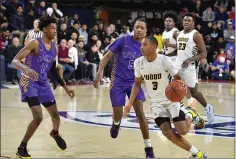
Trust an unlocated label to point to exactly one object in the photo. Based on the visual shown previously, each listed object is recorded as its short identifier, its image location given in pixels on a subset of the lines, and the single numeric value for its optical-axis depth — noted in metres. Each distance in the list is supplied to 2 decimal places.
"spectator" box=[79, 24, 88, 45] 20.17
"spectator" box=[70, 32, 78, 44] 18.59
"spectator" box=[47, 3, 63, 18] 19.66
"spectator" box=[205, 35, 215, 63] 22.02
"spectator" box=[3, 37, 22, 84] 16.91
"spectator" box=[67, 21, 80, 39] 19.17
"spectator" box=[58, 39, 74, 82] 17.66
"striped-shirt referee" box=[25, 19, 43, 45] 14.19
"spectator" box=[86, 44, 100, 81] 18.89
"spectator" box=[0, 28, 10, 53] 17.23
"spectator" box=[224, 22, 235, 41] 22.92
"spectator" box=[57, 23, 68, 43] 18.96
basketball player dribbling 6.30
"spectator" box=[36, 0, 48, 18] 19.77
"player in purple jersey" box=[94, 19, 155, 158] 7.30
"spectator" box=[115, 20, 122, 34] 22.83
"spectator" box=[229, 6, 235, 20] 23.89
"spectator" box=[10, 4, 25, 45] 18.88
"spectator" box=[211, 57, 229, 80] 20.78
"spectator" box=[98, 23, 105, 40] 20.87
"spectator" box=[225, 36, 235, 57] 21.06
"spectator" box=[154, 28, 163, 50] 19.58
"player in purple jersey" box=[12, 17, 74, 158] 6.91
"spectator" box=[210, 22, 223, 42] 23.08
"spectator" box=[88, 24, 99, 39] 20.45
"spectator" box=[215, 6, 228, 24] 24.47
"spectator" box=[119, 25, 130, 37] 21.21
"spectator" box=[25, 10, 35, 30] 19.28
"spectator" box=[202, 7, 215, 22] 24.50
